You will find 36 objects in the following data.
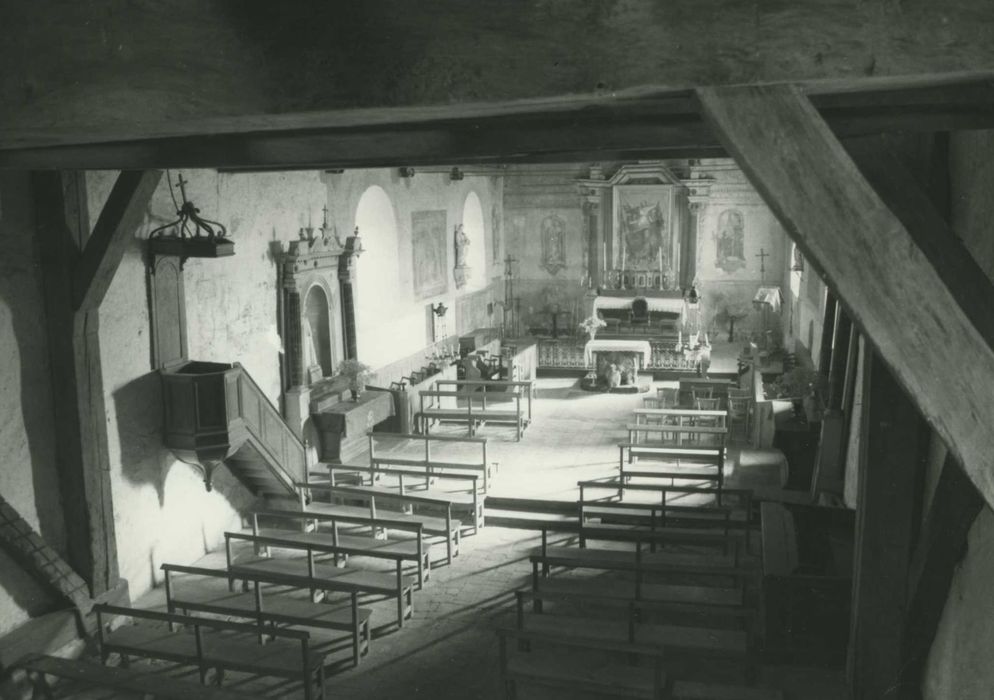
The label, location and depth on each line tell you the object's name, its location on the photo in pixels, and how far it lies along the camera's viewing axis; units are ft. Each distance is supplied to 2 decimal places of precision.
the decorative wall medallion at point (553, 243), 78.79
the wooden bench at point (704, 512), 30.58
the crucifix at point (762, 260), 73.67
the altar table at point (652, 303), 72.95
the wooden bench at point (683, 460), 36.24
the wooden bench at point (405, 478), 35.29
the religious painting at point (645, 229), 75.15
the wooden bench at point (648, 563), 25.09
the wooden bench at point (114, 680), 19.76
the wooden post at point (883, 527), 17.16
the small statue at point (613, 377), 61.31
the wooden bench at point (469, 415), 48.29
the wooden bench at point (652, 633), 21.81
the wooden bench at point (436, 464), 37.29
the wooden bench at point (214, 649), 21.27
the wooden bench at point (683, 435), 42.78
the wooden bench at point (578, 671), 20.48
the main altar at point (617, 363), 61.52
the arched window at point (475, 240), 70.90
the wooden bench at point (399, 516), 32.22
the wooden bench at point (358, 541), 29.01
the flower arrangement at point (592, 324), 68.59
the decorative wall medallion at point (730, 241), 74.49
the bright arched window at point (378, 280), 51.78
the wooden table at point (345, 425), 42.06
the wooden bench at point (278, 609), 23.30
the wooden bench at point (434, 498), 32.40
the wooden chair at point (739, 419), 48.62
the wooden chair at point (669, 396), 54.95
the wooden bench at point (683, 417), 45.44
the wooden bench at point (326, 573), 26.86
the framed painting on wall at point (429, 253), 57.77
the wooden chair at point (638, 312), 73.56
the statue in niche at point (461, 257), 65.77
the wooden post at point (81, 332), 25.75
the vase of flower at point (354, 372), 43.88
